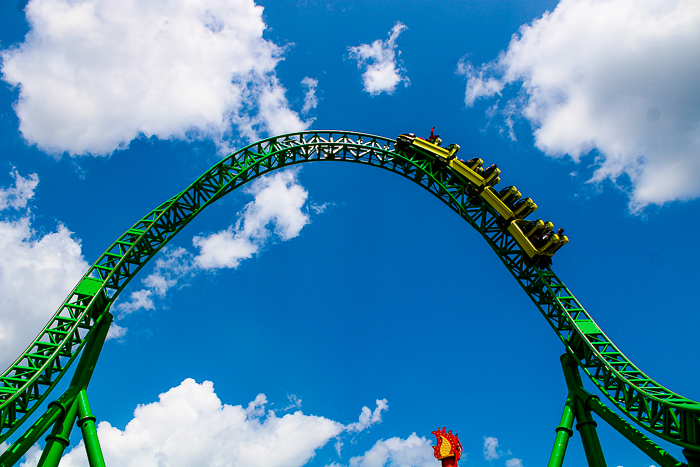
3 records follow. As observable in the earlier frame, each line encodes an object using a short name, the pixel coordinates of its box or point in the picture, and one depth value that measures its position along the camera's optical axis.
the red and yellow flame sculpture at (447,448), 13.77
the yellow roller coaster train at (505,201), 14.05
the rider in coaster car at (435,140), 16.22
